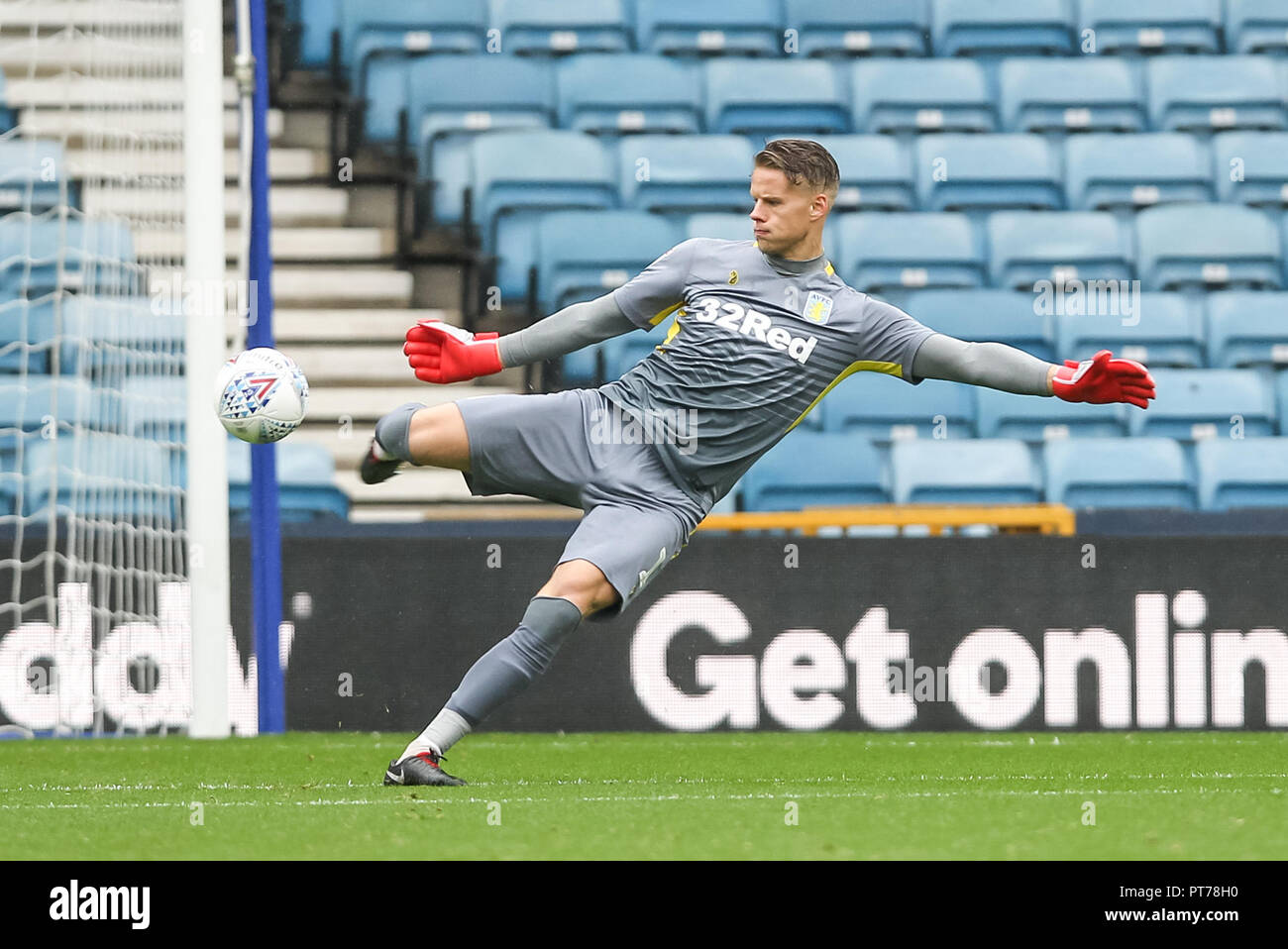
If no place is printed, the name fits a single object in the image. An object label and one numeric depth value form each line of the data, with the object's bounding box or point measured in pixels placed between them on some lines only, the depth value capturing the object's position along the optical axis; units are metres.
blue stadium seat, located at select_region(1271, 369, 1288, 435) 10.39
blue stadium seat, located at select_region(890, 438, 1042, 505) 9.59
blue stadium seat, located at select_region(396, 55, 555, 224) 11.44
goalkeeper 5.32
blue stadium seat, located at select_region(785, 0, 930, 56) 12.16
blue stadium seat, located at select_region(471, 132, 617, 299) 10.77
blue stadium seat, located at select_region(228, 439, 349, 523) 9.25
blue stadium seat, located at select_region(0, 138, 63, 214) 9.95
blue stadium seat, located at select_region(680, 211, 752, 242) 10.50
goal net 7.83
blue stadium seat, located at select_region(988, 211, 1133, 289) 10.91
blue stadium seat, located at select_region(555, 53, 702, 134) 11.58
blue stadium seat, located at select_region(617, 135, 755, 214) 11.07
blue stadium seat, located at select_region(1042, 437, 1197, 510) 9.73
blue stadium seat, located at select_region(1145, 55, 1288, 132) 11.89
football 5.60
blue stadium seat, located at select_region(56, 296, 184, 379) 8.44
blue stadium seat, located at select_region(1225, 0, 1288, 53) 12.36
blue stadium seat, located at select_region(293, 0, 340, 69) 11.98
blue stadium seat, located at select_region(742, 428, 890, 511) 9.58
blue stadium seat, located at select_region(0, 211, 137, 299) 9.37
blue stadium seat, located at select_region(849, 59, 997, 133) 11.68
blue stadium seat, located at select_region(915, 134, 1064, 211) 11.30
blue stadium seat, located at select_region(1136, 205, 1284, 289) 11.02
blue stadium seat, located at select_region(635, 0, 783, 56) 12.10
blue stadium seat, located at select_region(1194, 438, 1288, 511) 9.78
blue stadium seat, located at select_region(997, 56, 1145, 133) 11.80
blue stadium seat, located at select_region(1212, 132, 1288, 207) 11.55
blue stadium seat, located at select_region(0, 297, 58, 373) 9.65
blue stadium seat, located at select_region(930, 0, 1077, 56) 12.20
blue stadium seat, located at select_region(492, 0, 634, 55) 12.02
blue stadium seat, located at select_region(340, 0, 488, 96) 11.91
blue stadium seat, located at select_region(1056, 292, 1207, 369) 10.44
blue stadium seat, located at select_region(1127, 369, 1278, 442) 10.22
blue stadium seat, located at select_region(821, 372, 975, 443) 10.16
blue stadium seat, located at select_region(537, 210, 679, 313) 10.52
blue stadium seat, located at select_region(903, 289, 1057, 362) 10.35
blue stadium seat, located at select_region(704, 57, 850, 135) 11.65
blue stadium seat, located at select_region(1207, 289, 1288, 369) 10.65
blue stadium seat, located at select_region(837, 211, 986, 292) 10.71
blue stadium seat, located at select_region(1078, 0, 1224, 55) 12.29
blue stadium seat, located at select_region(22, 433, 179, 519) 8.15
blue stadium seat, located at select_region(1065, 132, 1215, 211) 11.43
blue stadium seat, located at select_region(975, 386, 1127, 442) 10.30
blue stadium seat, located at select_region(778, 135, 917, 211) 11.20
